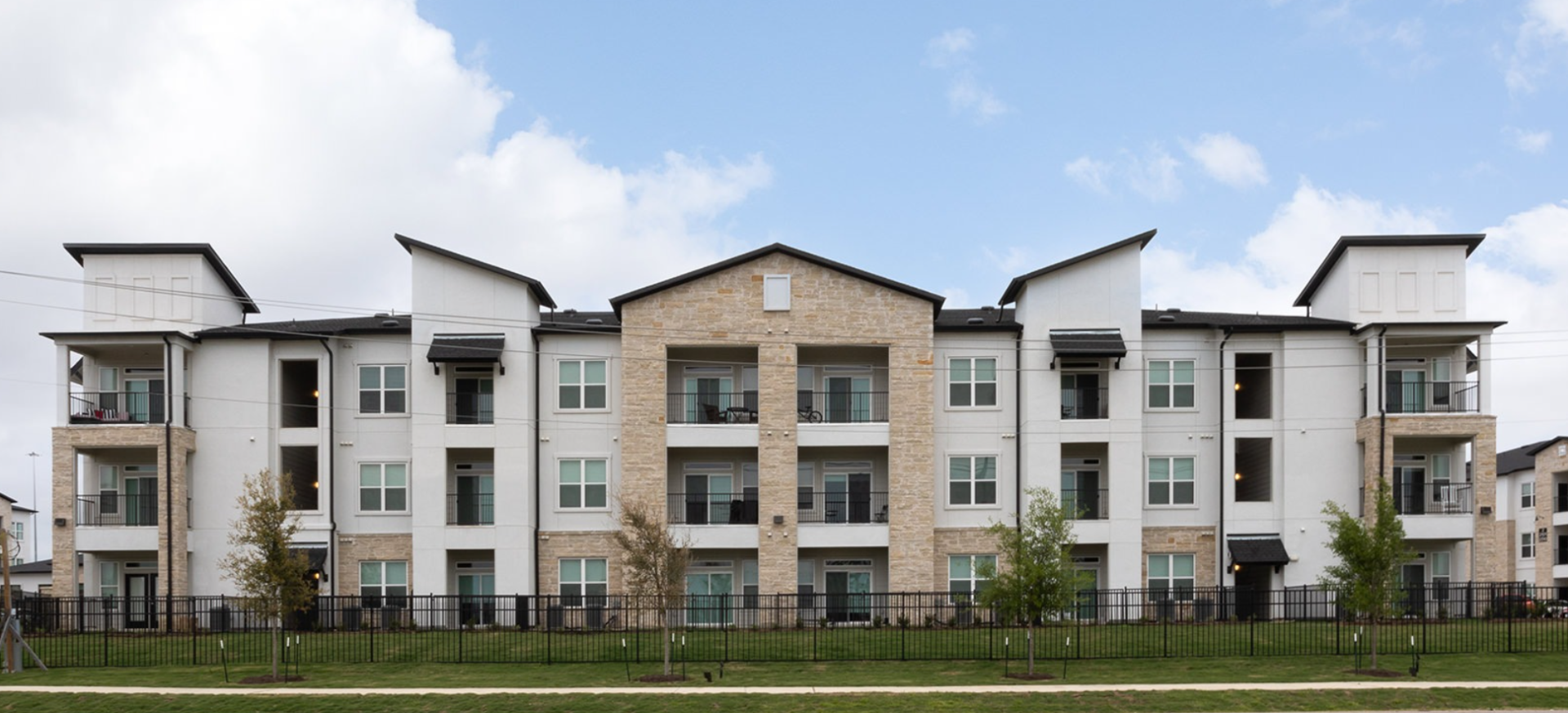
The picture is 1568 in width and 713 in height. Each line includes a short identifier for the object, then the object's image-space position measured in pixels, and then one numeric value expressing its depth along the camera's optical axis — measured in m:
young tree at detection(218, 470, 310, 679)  28.56
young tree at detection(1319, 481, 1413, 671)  28.09
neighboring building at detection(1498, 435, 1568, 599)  68.00
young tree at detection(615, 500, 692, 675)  28.91
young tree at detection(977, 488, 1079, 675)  28.30
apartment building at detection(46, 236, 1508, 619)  40.19
